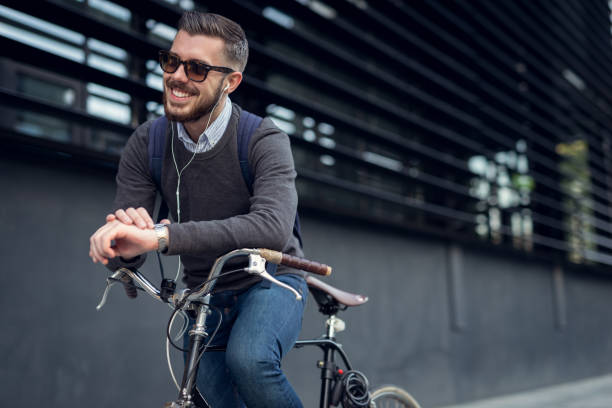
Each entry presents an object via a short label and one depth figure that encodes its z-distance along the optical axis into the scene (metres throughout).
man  1.79
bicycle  1.83
